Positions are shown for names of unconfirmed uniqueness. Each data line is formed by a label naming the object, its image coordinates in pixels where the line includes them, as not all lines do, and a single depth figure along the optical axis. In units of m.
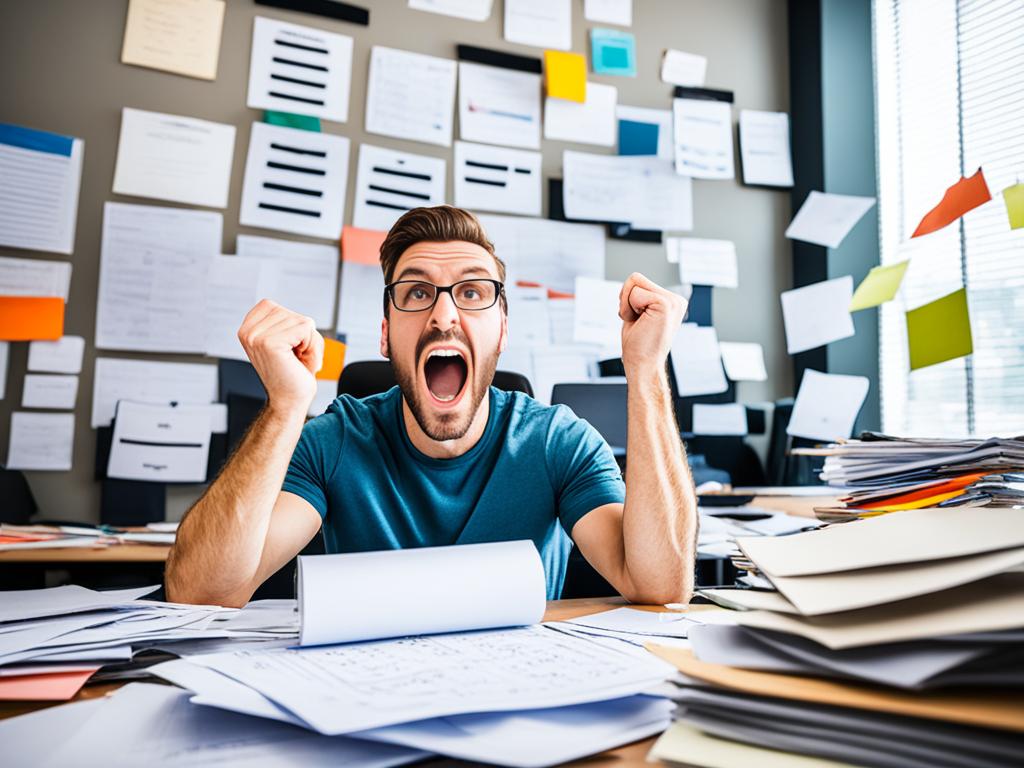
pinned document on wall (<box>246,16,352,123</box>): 2.07
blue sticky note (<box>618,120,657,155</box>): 2.48
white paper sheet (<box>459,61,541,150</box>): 2.29
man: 0.89
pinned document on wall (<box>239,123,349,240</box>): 2.06
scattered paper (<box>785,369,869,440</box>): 2.35
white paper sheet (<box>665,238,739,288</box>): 2.53
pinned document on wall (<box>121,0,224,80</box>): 1.96
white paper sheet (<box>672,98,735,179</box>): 2.55
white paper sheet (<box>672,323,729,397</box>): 2.43
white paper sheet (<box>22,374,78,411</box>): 1.83
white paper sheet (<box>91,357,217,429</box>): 1.90
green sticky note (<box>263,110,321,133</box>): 2.08
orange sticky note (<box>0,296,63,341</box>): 1.81
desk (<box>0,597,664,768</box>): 0.37
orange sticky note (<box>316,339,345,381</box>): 2.09
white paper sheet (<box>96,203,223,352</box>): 1.92
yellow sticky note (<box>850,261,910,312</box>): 2.18
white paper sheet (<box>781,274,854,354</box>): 2.43
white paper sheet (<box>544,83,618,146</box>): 2.40
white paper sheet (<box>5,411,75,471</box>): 1.82
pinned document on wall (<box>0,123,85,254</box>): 1.84
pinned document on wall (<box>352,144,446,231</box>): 2.17
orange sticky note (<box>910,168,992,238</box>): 1.93
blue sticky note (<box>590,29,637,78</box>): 2.46
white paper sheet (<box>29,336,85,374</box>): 1.84
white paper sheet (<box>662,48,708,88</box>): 2.55
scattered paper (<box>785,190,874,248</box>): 2.45
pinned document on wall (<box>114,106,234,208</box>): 1.94
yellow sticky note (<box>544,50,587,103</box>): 2.37
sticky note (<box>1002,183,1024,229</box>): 1.70
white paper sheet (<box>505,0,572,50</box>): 2.35
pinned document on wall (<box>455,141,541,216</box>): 2.28
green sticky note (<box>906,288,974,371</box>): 1.84
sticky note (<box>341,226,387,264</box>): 2.12
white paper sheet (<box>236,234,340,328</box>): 2.06
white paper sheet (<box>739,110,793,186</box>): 2.62
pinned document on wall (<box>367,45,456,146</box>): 2.19
